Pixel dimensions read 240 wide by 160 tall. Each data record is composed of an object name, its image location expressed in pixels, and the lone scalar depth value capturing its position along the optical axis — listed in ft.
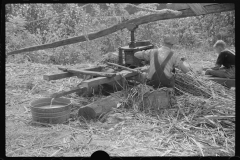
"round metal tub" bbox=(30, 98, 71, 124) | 15.47
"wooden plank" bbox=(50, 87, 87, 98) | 16.29
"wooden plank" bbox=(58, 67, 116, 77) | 17.17
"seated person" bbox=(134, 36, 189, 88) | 18.12
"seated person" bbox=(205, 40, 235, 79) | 23.20
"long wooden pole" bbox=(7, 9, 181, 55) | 17.92
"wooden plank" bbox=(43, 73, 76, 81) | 17.93
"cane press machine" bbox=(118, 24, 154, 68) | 20.26
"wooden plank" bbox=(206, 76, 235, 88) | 22.36
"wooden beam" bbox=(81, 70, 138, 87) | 16.33
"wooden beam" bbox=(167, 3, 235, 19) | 14.94
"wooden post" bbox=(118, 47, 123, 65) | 21.10
